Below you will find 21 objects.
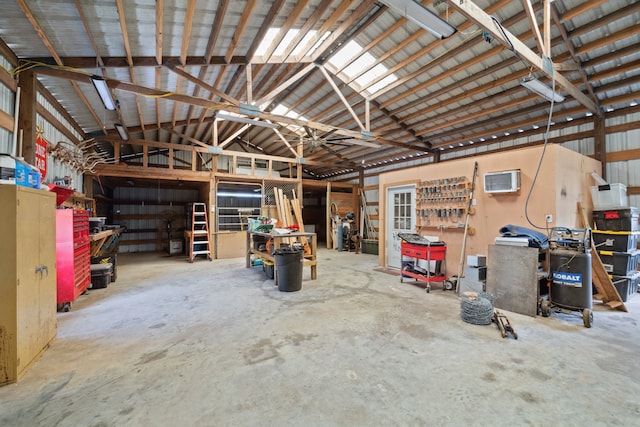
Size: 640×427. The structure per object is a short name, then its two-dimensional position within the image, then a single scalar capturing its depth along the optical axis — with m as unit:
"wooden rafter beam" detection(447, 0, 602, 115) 2.97
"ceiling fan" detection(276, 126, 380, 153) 6.43
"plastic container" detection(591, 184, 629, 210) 4.62
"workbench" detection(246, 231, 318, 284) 5.28
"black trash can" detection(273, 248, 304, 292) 4.70
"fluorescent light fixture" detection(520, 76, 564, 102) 4.07
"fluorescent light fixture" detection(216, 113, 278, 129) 5.57
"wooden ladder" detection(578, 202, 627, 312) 3.89
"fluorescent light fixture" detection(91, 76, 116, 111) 4.00
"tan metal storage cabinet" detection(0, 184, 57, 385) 2.10
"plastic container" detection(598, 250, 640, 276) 4.25
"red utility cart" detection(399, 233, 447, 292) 4.91
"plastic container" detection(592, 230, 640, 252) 4.28
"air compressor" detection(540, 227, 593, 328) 3.41
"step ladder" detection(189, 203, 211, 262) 8.04
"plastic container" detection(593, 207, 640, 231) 4.29
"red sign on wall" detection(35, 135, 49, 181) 4.30
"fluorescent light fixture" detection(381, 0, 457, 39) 2.93
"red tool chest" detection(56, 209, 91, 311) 3.68
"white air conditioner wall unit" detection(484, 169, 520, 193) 4.35
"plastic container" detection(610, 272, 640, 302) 4.24
